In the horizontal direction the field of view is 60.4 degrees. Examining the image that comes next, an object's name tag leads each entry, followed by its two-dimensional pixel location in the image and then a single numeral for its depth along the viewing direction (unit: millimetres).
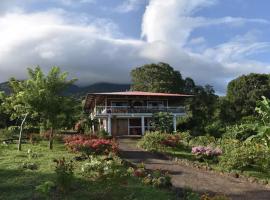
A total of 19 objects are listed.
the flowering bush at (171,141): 14432
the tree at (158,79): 34509
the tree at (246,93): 29049
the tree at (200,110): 24925
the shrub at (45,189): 6686
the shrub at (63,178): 7140
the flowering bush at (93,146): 11520
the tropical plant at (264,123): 10208
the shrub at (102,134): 17707
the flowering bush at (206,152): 11881
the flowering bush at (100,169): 7465
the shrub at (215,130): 21405
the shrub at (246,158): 10553
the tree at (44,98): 12984
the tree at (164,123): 21428
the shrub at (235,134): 16822
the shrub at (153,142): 14154
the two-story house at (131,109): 23882
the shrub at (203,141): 14996
